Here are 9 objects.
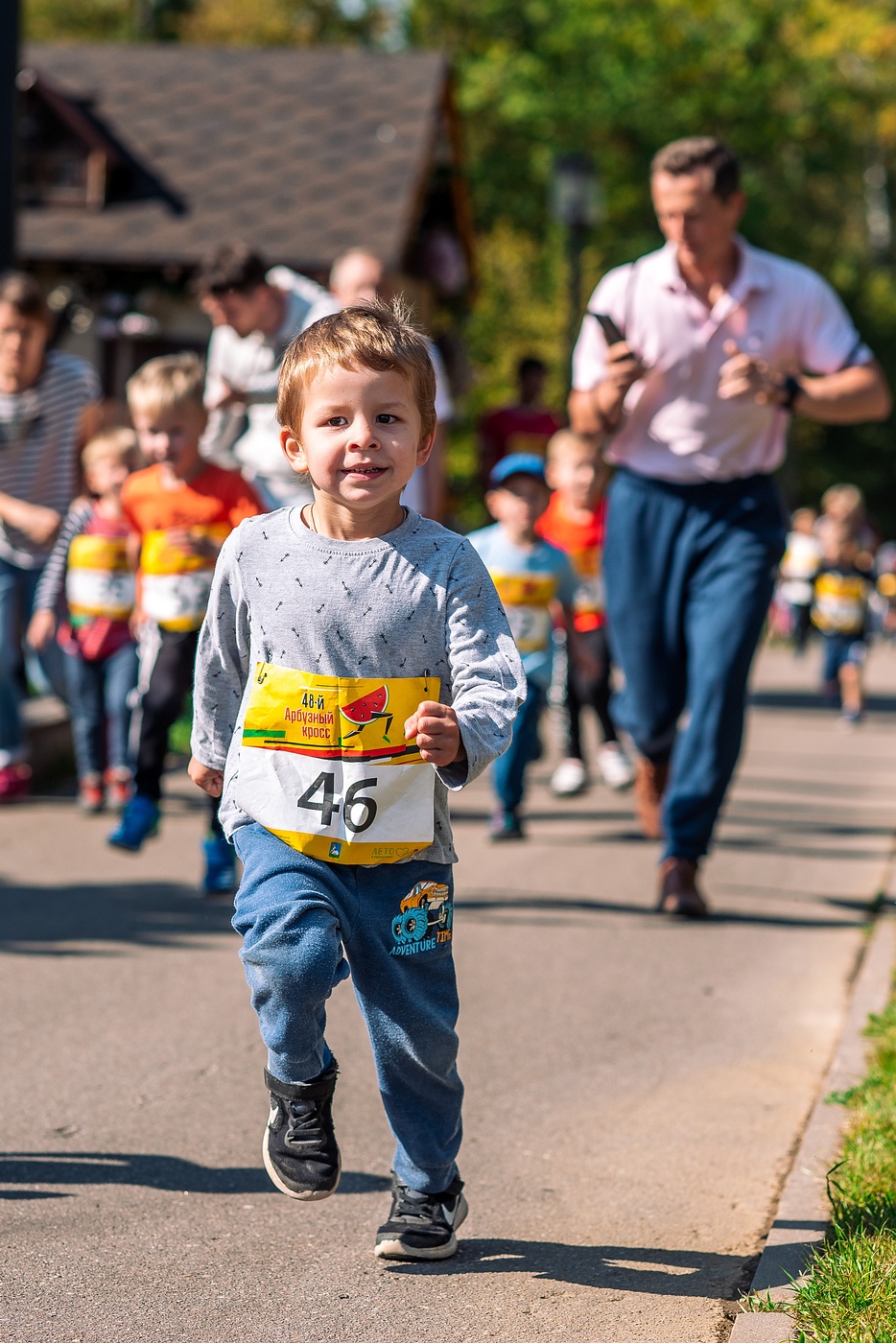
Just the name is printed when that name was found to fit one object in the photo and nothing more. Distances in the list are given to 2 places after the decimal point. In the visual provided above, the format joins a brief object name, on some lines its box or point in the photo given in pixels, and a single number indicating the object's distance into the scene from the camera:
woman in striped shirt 15.71
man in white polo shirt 12.68
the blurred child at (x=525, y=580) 16.12
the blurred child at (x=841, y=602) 31.70
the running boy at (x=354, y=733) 6.55
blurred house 39.72
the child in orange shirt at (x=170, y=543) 13.52
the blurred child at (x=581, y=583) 19.50
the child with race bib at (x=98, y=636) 17.27
